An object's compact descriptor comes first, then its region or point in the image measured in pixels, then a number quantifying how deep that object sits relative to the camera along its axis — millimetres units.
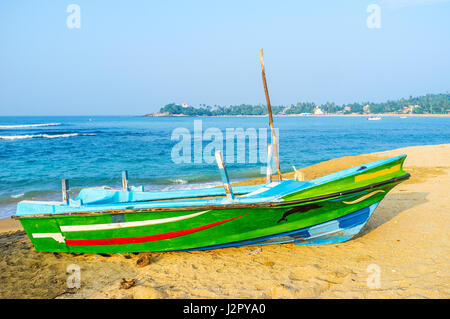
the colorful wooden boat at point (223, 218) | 4633
